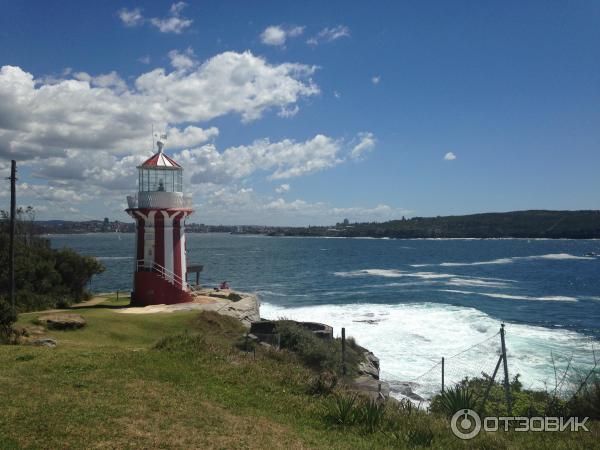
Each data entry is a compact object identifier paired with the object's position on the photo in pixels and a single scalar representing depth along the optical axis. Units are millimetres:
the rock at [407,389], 16636
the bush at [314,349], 15539
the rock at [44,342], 14546
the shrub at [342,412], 8562
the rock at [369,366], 17734
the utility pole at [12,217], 20781
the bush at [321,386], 10375
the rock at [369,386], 12242
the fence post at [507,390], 9248
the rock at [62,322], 17125
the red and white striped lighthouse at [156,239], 22594
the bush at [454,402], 9383
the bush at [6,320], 14877
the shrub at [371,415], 8352
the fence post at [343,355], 14338
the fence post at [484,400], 9238
